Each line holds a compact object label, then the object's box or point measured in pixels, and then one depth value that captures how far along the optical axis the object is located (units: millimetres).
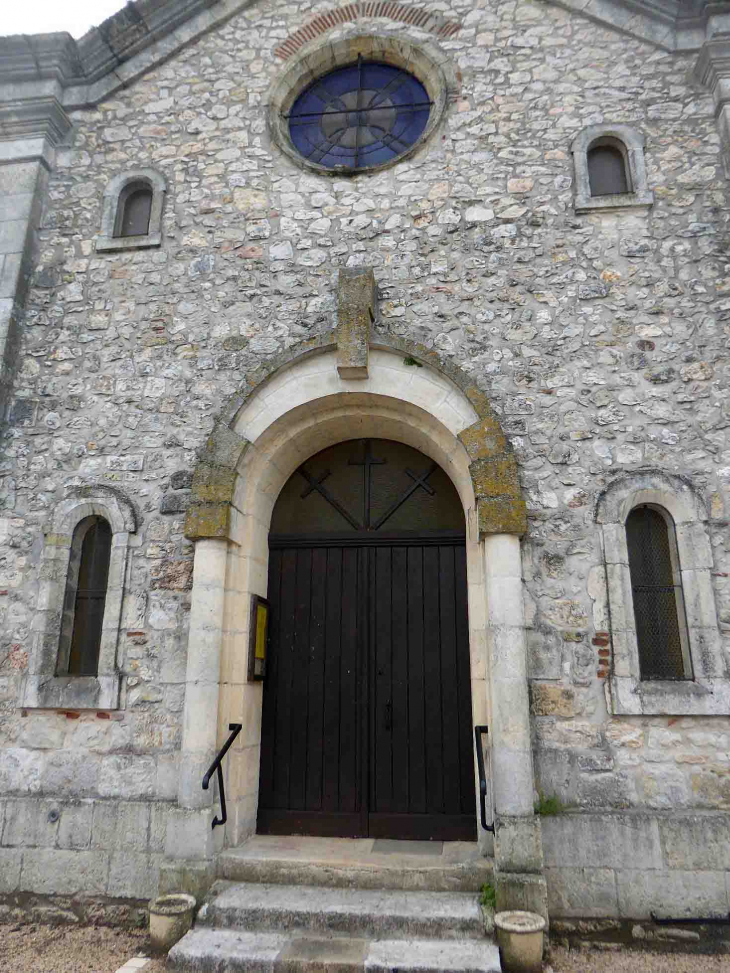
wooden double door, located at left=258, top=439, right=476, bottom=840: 5184
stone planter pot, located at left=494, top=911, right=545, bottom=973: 3760
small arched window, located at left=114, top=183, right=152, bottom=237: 6137
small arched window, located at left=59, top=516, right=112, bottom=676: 5250
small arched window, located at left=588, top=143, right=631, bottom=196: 5660
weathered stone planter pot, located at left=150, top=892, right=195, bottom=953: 4090
